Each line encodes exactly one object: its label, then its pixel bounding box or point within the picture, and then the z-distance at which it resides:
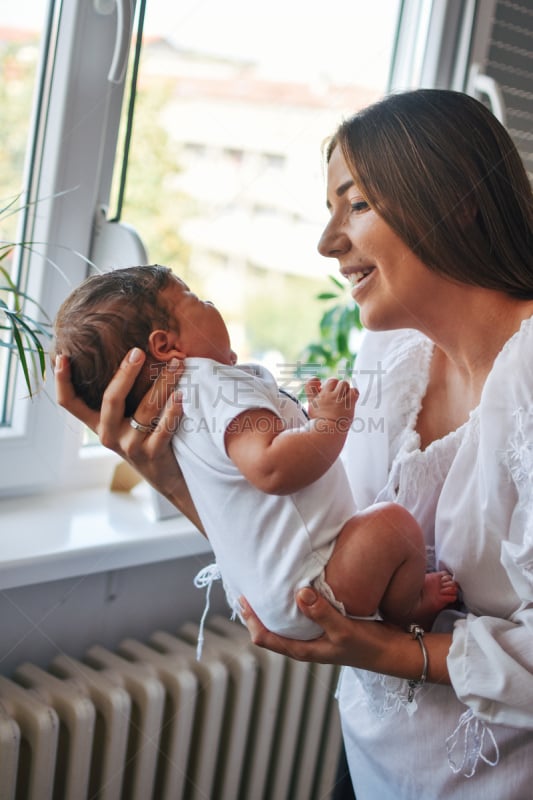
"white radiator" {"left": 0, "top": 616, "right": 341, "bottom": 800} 1.27
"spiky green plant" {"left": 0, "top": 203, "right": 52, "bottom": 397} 1.11
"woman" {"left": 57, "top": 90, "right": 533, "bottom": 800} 1.03
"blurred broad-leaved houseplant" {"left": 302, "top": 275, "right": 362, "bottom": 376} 1.86
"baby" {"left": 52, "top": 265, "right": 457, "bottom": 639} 0.99
